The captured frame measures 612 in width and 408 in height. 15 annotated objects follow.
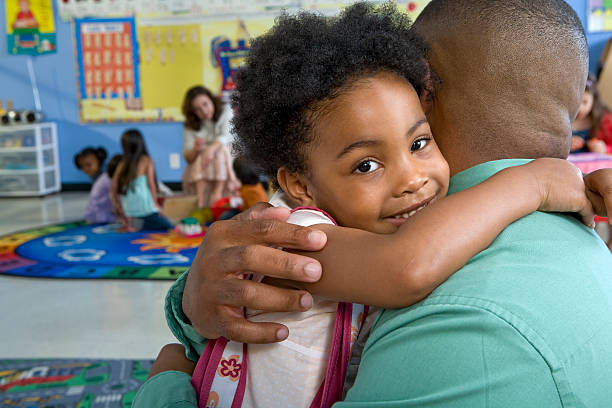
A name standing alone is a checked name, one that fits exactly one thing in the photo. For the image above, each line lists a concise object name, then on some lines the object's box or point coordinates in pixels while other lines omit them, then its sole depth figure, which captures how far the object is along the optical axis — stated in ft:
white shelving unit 22.30
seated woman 17.07
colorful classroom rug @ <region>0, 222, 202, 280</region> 11.66
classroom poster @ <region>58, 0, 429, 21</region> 22.26
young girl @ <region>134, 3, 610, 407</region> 2.09
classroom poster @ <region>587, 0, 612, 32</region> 20.06
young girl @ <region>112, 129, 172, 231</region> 15.96
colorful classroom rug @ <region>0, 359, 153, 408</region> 6.44
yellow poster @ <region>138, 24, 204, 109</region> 22.65
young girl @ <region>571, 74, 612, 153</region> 14.16
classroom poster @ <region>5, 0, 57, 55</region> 23.65
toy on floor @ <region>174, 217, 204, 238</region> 14.79
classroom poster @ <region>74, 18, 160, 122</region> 23.11
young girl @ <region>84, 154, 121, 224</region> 17.51
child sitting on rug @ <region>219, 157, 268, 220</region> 14.75
